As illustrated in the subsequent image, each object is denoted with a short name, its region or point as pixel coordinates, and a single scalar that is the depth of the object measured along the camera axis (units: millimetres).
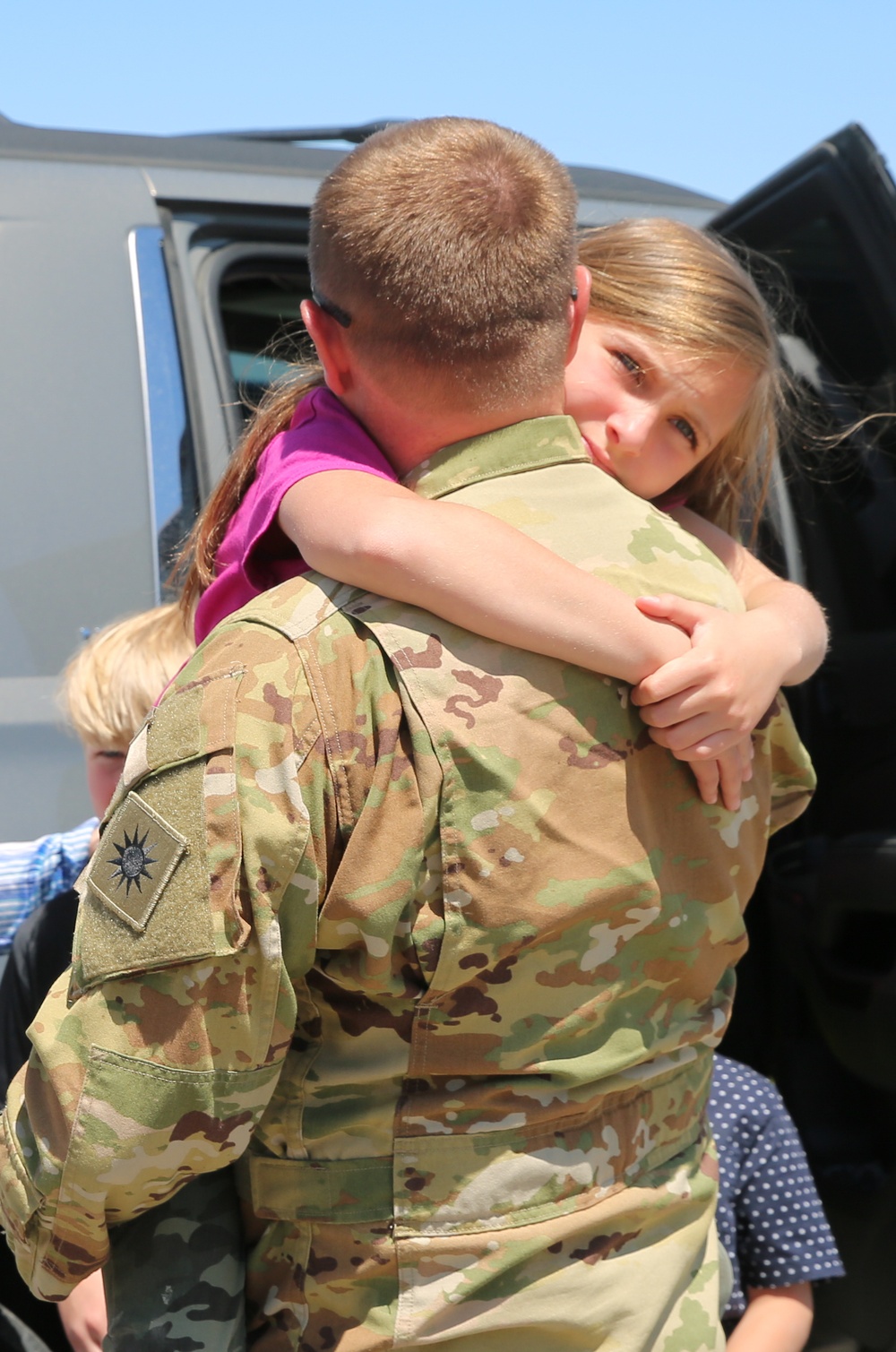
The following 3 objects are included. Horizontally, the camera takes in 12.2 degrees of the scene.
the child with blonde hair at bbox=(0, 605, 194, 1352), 2727
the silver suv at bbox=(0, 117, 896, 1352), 2810
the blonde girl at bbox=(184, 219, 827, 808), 2285
